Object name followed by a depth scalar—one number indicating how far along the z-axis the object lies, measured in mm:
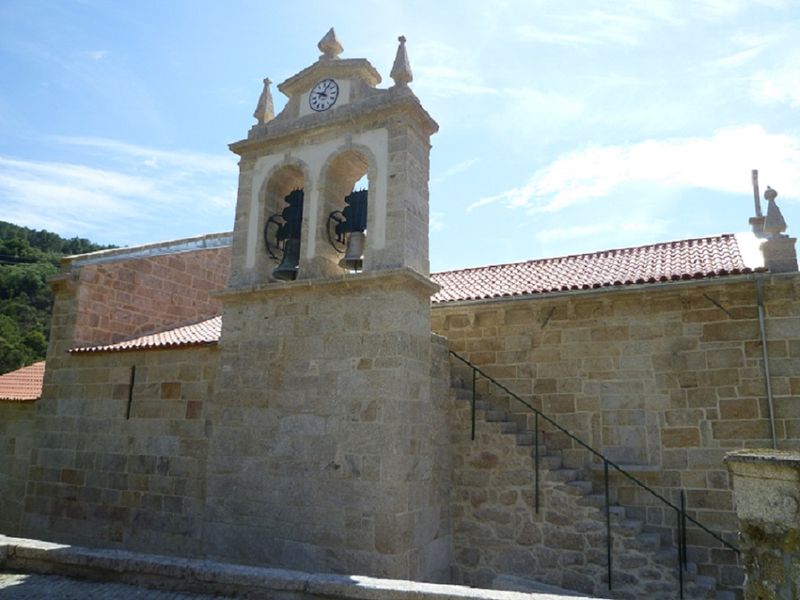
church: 6801
